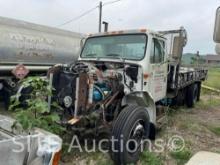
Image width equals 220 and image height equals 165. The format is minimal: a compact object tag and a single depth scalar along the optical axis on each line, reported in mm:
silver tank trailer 4540
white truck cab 2616
